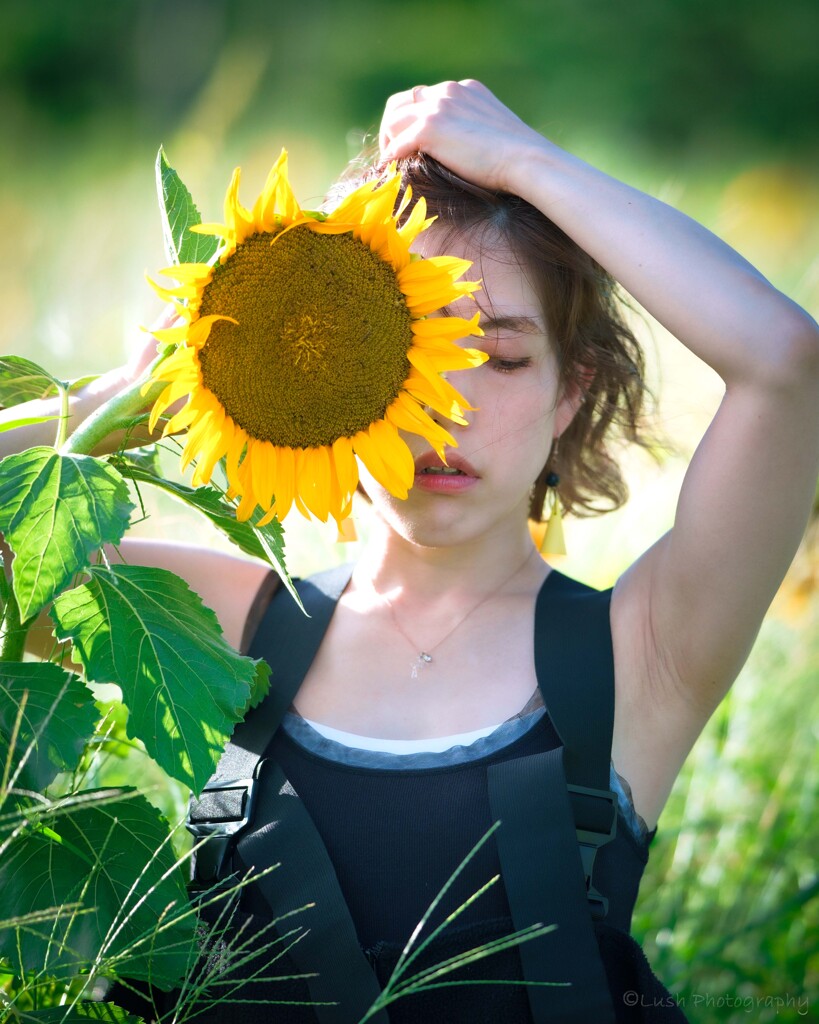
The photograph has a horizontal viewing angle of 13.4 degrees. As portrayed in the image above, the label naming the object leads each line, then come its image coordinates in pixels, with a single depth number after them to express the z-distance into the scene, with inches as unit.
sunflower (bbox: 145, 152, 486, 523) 80.5
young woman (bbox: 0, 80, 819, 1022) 87.5
